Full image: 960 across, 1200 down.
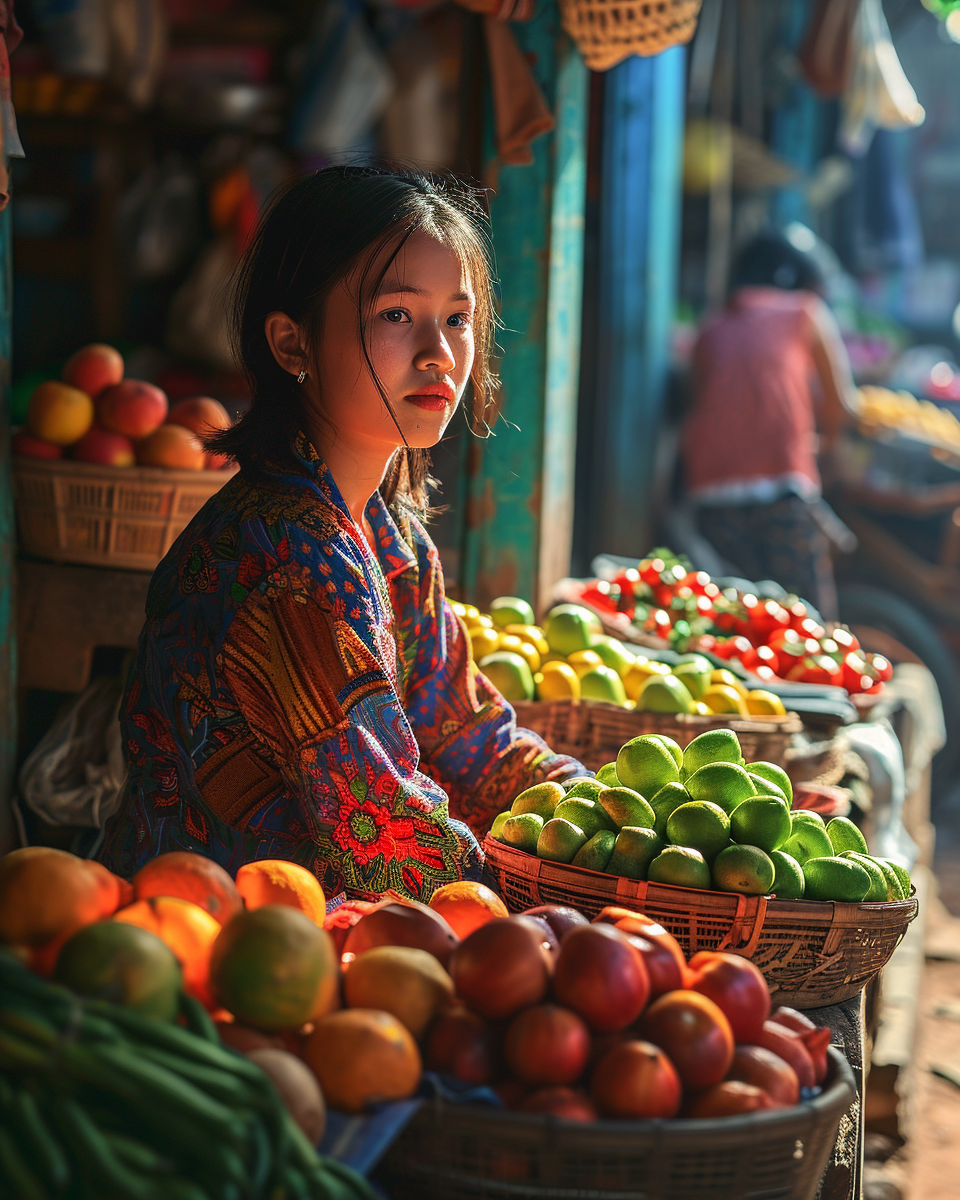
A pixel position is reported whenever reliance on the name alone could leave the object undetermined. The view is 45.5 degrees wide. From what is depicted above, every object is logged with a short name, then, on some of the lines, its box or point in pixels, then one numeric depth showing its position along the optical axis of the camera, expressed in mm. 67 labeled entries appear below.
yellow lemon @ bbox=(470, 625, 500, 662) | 2938
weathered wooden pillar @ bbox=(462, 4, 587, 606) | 3570
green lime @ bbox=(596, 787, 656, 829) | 1774
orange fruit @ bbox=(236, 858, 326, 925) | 1444
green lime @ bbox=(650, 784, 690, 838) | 1797
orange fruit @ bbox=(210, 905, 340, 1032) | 1171
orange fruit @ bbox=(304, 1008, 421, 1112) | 1153
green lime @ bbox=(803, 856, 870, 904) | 1706
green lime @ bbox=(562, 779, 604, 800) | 1886
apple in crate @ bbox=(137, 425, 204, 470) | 2877
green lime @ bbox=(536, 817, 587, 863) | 1744
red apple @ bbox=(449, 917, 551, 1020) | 1229
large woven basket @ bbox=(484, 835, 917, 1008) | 1646
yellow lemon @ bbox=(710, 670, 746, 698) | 2965
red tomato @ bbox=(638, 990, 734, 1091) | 1202
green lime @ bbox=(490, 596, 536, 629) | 3277
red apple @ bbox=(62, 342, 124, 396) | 3053
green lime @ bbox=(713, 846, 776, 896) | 1650
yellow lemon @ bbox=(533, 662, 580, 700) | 2822
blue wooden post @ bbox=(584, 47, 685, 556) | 5786
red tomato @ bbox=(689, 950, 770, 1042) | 1290
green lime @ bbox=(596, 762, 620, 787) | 1956
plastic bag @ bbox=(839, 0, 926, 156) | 6621
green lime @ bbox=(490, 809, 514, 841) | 1890
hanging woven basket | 3229
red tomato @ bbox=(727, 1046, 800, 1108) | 1221
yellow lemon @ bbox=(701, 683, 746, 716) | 2857
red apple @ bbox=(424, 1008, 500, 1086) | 1197
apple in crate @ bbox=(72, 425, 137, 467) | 2857
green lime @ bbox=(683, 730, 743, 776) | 1932
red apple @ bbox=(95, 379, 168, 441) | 2928
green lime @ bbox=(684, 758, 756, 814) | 1799
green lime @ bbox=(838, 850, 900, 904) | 1746
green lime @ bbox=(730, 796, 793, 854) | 1717
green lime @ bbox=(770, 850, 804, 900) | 1701
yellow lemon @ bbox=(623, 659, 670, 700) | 2984
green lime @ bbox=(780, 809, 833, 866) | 1789
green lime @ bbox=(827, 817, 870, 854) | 1892
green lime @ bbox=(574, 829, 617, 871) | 1719
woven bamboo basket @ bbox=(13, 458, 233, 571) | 2799
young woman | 1748
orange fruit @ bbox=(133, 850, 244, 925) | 1335
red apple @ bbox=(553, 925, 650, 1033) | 1212
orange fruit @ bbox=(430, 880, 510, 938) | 1528
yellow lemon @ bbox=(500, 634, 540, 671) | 2965
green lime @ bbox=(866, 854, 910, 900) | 1807
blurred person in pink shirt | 5707
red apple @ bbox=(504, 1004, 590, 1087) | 1174
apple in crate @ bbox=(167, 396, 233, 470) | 3021
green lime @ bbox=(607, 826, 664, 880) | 1704
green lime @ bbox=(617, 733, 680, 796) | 1890
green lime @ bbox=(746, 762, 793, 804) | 1944
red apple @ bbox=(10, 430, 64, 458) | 2830
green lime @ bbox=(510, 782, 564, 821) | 1926
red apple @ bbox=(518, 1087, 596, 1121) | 1146
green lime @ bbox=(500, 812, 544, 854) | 1826
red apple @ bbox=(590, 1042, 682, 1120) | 1155
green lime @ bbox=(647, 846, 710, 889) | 1669
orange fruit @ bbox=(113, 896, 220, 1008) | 1231
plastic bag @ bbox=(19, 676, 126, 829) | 2695
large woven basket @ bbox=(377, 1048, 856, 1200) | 1138
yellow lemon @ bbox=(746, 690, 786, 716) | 2906
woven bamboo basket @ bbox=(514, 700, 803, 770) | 2658
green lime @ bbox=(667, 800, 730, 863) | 1710
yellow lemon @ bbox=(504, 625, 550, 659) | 3127
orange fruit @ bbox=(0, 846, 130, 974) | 1183
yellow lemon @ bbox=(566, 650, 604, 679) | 2963
